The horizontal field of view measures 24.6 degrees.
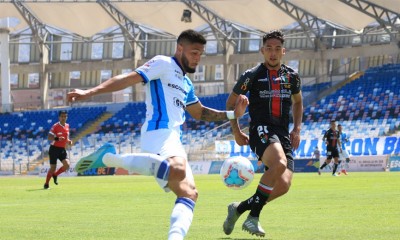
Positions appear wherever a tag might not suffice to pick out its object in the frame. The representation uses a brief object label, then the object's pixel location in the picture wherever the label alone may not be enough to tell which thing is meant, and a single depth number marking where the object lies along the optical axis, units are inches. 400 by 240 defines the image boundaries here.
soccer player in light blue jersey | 305.4
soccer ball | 458.3
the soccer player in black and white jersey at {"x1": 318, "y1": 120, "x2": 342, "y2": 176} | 1409.1
